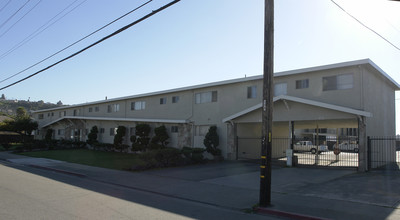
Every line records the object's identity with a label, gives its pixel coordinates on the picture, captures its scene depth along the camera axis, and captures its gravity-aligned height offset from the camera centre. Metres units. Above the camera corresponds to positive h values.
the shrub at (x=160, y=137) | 25.84 -0.83
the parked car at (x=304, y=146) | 34.50 -1.83
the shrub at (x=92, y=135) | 34.18 -1.01
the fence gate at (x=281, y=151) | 21.90 -1.88
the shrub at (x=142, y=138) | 27.20 -0.98
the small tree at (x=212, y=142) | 21.92 -1.00
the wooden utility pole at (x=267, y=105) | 8.53 +0.70
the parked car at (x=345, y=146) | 38.81 -1.97
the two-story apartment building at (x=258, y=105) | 16.86 +1.74
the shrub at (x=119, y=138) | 30.14 -1.13
